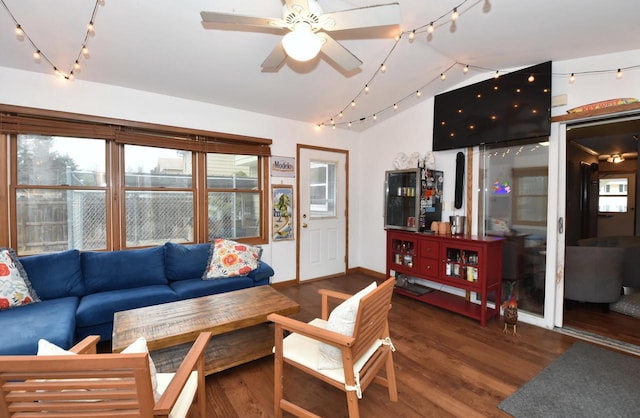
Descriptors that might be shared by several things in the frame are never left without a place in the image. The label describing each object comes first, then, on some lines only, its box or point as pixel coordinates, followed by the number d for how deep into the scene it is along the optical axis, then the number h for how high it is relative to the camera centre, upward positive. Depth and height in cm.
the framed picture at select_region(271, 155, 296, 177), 418 +51
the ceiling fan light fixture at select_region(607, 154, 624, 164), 549 +82
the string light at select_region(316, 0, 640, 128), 231 +146
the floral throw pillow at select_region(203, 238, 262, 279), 322 -66
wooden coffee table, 189 -85
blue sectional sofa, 205 -85
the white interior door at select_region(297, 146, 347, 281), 453 -18
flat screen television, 294 +102
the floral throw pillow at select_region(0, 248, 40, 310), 233 -67
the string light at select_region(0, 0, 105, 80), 211 +129
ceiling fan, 168 +109
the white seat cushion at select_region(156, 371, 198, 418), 132 -93
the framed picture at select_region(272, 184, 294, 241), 420 -16
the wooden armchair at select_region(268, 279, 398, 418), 151 -90
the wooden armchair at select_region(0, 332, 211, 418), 99 -67
